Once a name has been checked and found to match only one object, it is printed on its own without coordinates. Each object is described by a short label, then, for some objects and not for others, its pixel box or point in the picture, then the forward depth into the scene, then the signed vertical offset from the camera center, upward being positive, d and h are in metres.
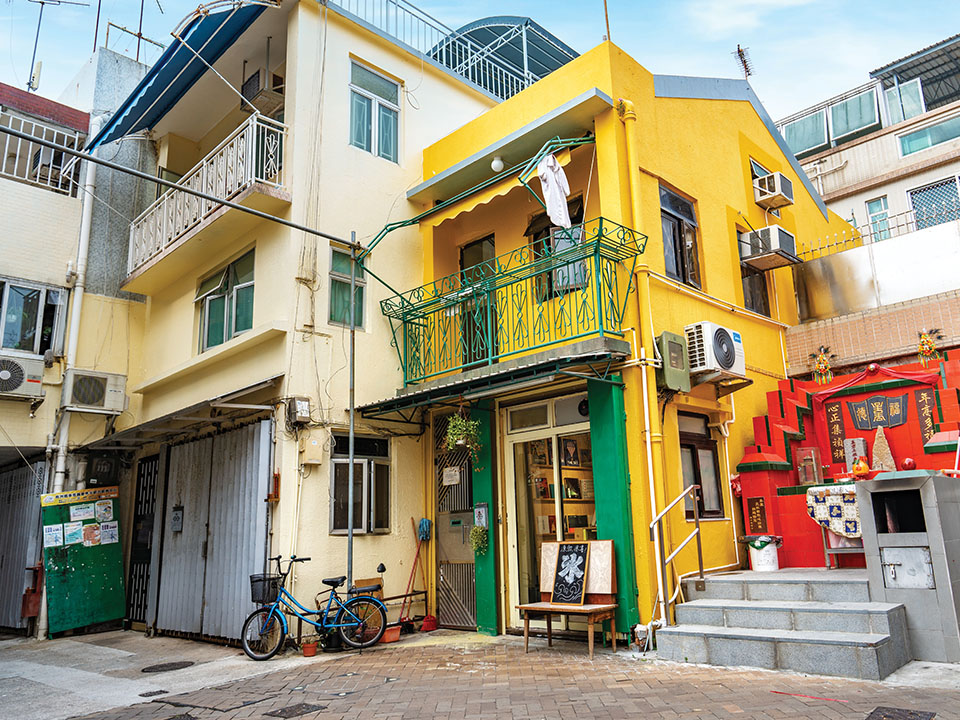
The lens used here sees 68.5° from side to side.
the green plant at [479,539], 9.56 -0.22
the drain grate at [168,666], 8.31 -1.57
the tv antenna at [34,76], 14.47 +9.38
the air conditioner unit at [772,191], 11.91 +5.36
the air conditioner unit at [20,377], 11.41 +2.54
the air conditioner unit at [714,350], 8.79 +2.05
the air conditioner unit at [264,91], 11.85 +7.34
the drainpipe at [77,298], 11.93 +4.11
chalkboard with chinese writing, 7.98 -0.61
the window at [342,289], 10.25 +3.42
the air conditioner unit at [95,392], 12.11 +2.43
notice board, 11.34 -0.37
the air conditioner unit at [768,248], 11.08 +4.11
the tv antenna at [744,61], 25.51 +16.11
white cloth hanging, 8.42 +3.92
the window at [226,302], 10.95 +3.60
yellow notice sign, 11.46 +0.63
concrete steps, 6.09 -1.07
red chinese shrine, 8.38 +0.84
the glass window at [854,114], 21.95 +12.32
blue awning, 10.65 +7.43
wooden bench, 7.55 -0.89
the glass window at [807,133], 23.20 +12.40
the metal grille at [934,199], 18.88 +8.29
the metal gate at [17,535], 12.04 +0.03
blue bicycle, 8.37 -1.04
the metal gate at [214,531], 9.23 -0.01
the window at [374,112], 11.20 +6.56
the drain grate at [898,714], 4.82 -1.38
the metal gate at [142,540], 11.85 -0.13
